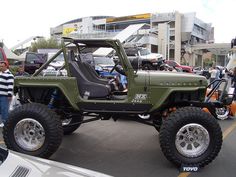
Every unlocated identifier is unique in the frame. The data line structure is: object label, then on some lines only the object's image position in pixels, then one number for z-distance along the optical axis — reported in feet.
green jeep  11.81
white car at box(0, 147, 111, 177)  5.73
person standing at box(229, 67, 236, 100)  29.57
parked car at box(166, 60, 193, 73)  67.84
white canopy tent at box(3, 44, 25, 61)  62.26
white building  164.88
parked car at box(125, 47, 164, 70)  47.56
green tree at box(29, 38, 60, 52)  157.88
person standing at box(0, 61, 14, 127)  17.41
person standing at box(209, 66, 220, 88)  40.89
